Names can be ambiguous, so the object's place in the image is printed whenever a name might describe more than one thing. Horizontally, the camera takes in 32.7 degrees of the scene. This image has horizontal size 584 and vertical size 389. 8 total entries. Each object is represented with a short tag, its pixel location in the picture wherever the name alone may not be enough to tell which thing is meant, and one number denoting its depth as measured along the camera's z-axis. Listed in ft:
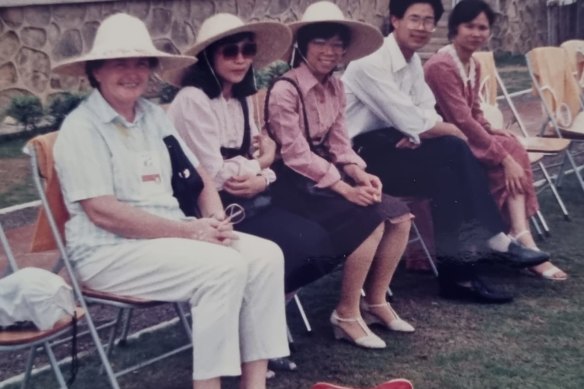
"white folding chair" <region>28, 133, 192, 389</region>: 11.96
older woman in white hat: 11.69
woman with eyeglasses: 14.80
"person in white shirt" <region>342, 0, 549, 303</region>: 16.81
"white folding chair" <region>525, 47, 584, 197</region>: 22.41
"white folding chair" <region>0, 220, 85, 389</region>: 10.74
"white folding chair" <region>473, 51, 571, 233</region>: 20.48
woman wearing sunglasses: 13.75
